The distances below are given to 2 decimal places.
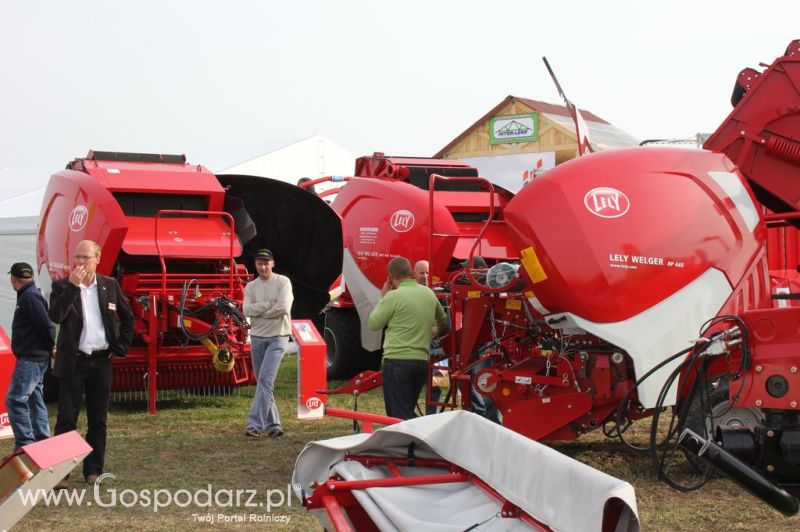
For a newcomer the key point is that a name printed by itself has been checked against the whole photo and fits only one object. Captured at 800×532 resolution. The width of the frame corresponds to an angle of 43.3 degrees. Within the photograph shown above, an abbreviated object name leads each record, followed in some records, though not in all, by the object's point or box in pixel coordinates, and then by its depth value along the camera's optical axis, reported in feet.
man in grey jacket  28.63
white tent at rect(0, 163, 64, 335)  46.57
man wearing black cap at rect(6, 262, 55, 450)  23.20
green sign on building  82.33
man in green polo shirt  23.71
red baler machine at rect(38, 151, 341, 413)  31.58
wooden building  79.30
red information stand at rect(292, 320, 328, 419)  31.22
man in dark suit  21.03
